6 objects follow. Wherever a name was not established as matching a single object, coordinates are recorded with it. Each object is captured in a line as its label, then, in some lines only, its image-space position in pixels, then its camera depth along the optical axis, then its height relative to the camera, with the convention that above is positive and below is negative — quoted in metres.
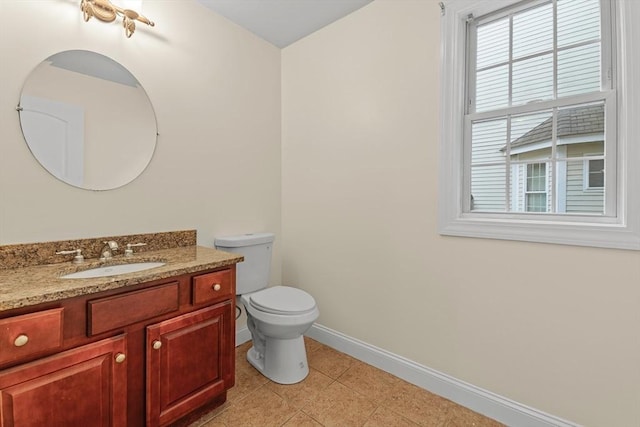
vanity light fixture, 1.41 +1.03
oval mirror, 1.35 +0.48
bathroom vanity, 0.93 -0.52
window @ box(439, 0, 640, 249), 1.23 +0.46
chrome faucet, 1.46 -0.20
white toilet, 1.68 -0.62
